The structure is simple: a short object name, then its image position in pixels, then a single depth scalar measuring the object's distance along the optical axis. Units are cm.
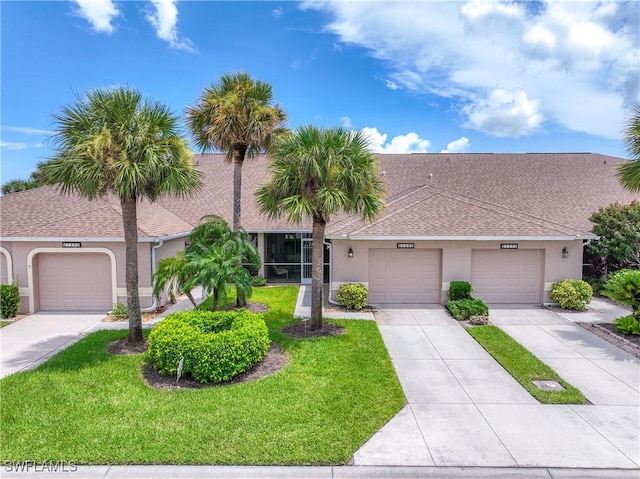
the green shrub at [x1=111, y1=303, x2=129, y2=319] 1252
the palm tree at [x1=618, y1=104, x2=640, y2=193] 1083
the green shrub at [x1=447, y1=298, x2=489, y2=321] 1240
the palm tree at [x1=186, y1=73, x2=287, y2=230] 1136
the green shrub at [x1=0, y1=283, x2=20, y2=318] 1248
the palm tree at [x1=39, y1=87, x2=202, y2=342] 864
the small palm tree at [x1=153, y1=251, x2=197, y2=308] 1063
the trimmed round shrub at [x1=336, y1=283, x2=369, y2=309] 1343
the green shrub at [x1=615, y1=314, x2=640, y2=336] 1055
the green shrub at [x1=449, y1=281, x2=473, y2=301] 1349
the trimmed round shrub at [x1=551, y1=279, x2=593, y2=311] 1335
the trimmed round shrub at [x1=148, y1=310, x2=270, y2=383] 757
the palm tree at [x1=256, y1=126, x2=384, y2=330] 972
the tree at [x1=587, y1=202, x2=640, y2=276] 1423
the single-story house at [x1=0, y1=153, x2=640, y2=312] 1312
